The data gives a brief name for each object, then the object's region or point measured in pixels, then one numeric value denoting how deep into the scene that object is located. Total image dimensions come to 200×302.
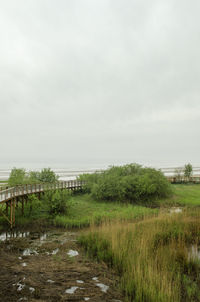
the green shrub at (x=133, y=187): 25.91
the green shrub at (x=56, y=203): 19.28
